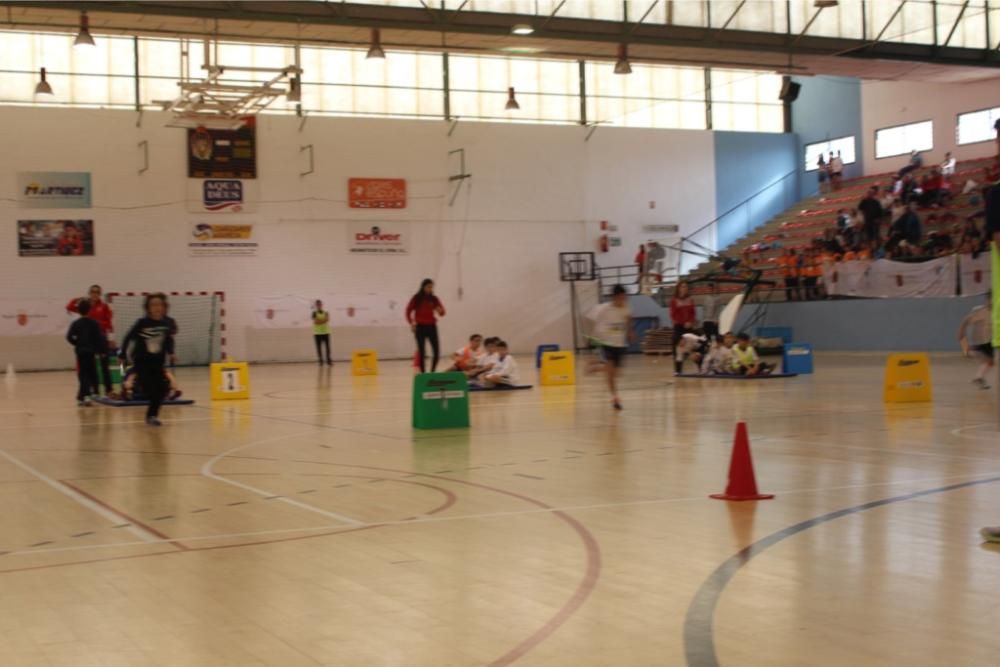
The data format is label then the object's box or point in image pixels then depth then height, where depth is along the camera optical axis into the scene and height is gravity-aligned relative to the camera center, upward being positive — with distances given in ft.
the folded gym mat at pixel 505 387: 66.80 -3.63
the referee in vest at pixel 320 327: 108.47 +0.11
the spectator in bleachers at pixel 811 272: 110.63 +4.59
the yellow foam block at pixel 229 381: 63.00 -2.85
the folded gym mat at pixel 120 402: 57.47 -3.59
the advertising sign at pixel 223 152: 112.57 +17.60
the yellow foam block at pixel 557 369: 71.26 -2.82
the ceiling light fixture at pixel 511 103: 110.93 +21.45
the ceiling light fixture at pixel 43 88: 96.27 +20.65
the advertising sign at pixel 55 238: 106.63 +8.91
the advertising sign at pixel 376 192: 119.75 +14.19
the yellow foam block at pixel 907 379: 51.49 -2.77
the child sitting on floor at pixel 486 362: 67.41 -2.17
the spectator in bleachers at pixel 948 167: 115.55 +15.26
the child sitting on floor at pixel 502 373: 66.64 -2.79
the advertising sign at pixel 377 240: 119.44 +9.20
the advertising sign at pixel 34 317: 105.40 +1.47
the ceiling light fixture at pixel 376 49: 85.97 +20.94
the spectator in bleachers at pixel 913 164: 116.37 +16.05
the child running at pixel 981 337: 56.59 -1.03
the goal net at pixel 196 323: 110.52 +0.69
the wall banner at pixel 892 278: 94.73 +3.49
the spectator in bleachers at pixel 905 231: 101.09 +7.66
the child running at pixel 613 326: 52.26 -0.13
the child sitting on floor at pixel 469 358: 67.77 -1.93
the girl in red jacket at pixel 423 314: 71.51 +0.78
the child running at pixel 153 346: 46.44 -0.61
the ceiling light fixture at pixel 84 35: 78.95 +20.52
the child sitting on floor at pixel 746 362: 72.13 -2.62
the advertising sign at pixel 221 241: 112.98 +8.88
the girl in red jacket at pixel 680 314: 75.15 +0.51
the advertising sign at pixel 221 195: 112.98 +13.36
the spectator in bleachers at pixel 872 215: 105.91 +9.54
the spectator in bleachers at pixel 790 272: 112.69 +4.80
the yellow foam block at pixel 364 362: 88.79 -2.71
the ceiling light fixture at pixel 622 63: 92.17 +20.99
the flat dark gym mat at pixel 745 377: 71.72 -3.53
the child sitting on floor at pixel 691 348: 77.51 -1.86
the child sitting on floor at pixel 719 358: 73.51 -2.37
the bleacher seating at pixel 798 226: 115.85 +10.74
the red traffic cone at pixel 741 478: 25.88 -3.58
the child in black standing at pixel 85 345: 58.75 -0.66
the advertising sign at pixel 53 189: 106.83 +13.52
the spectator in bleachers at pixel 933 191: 107.76 +11.90
